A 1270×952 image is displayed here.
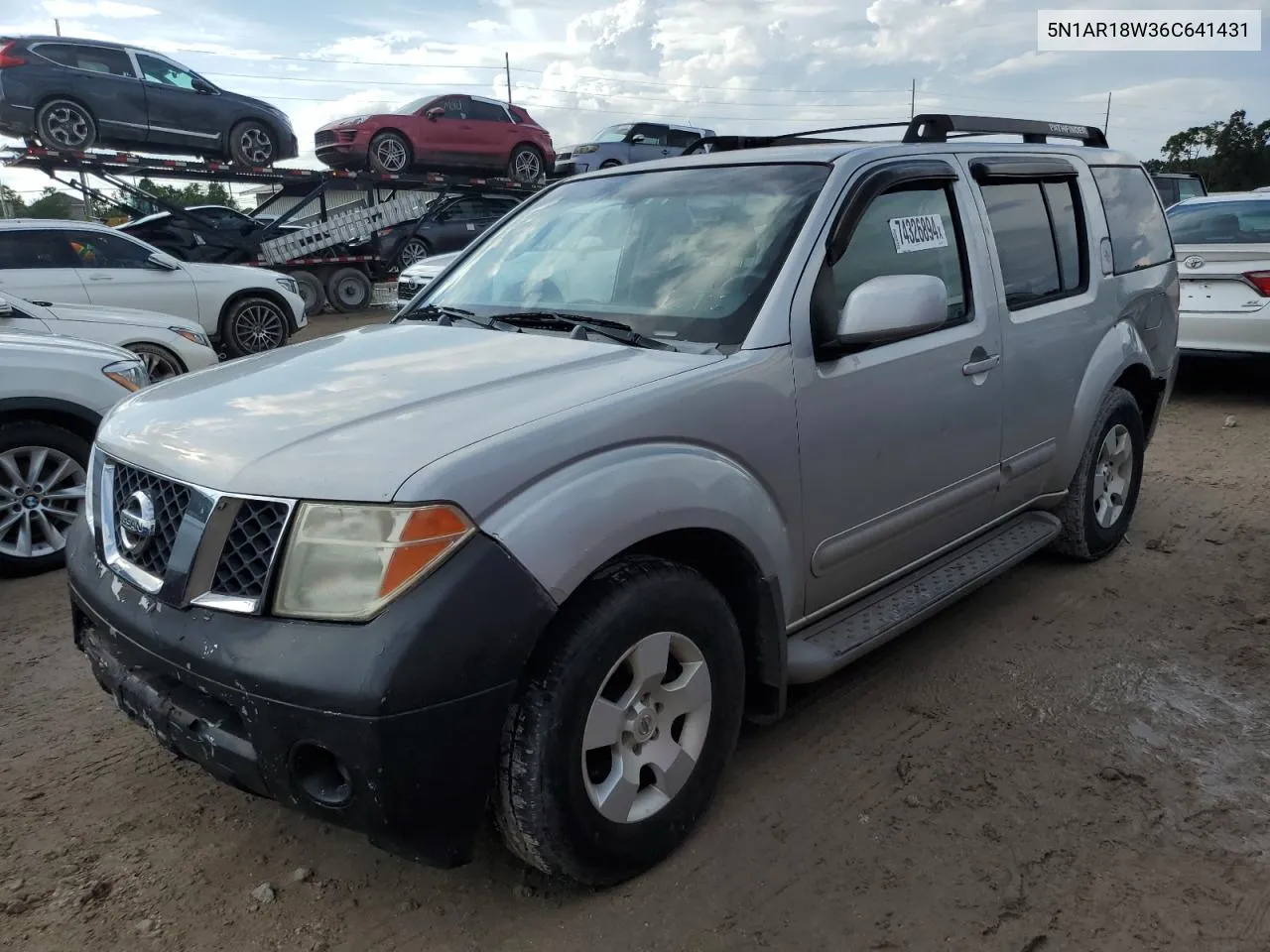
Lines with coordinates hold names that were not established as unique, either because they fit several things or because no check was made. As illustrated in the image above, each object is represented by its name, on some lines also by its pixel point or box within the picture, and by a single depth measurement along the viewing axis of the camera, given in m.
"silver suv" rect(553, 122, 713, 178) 20.25
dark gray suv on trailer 13.64
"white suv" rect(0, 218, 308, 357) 9.14
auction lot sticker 3.23
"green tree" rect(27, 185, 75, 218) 39.44
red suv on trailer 17.64
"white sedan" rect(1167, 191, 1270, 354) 7.57
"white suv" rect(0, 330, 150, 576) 4.73
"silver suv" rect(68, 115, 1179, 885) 1.98
